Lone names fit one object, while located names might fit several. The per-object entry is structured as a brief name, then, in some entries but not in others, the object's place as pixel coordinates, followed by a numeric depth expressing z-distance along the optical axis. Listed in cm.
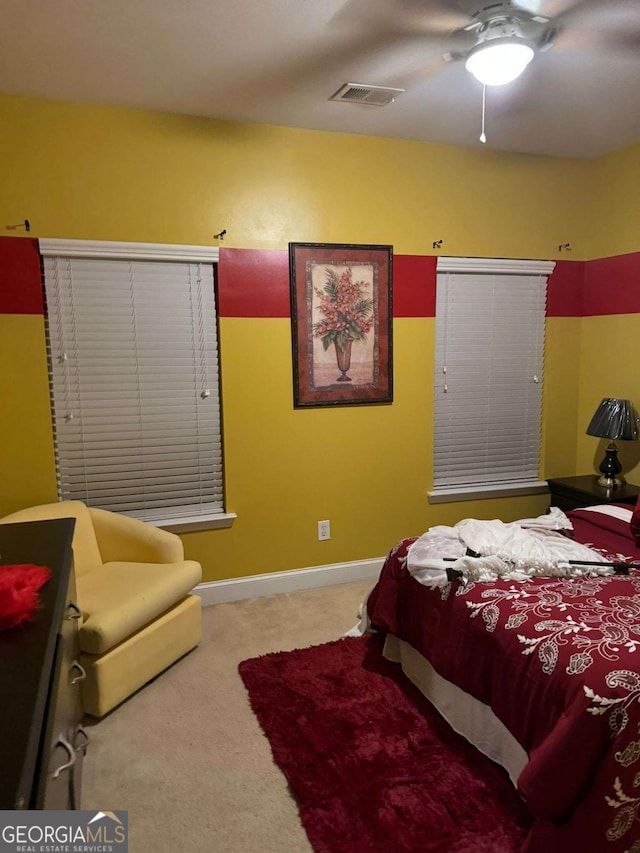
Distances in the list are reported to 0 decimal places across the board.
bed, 155
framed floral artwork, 342
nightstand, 344
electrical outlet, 364
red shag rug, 179
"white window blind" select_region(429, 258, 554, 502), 379
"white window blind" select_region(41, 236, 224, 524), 302
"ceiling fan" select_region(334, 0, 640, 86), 201
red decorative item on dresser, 130
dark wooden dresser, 89
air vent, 270
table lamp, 353
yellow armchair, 235
